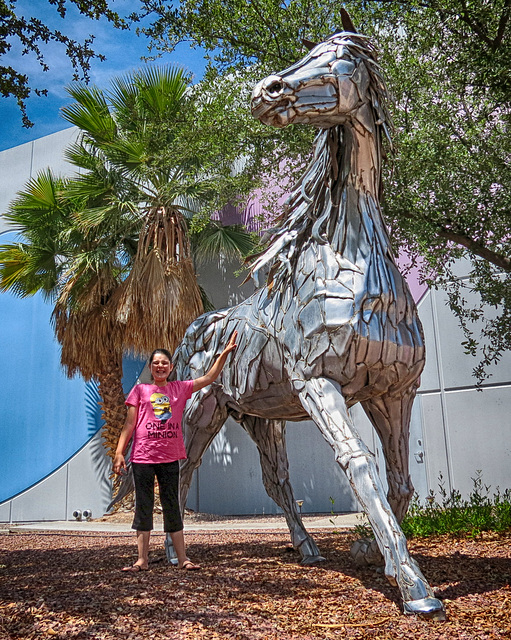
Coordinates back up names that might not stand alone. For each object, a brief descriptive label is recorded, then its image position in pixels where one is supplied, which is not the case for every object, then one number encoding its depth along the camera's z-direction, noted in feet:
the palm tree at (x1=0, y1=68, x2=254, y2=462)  37.76
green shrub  20.21
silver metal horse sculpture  11.54
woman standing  14.02
